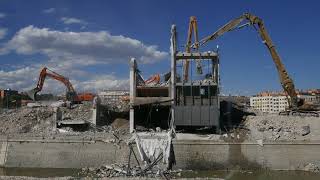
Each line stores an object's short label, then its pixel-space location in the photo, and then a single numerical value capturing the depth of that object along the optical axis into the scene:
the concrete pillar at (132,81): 30.98
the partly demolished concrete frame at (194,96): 29.79
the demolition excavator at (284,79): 31.35
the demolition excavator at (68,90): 38.64
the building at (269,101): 76.64
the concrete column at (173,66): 30.38
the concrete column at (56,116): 30.85
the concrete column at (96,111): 31.37
